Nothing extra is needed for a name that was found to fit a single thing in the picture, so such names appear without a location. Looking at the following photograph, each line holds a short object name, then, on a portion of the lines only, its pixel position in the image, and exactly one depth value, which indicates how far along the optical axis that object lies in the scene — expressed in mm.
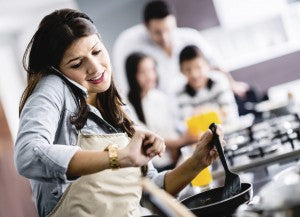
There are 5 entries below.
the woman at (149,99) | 4684
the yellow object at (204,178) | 1879
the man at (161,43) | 4887
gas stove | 1800
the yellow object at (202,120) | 2111
